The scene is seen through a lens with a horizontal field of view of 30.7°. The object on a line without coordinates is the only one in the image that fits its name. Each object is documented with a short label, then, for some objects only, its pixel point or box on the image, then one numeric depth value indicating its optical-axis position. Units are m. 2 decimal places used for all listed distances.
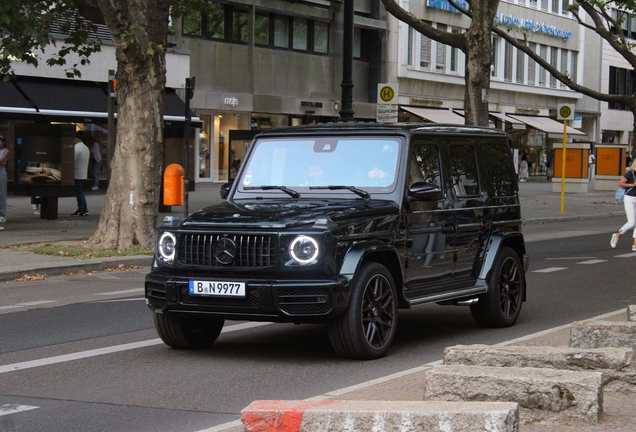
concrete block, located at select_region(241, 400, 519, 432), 4.93
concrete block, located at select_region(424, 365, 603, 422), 5.73
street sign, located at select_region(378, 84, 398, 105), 23.58
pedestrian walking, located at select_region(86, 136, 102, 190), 31.31
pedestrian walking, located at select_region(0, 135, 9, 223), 22.12
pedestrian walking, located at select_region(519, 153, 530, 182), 60.12
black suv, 8.23
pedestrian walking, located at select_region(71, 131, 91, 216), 25.61
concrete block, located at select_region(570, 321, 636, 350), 7.41
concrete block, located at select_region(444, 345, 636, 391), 6.58
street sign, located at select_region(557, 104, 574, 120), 31.67
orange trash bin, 20.30
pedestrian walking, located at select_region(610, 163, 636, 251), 20.16
